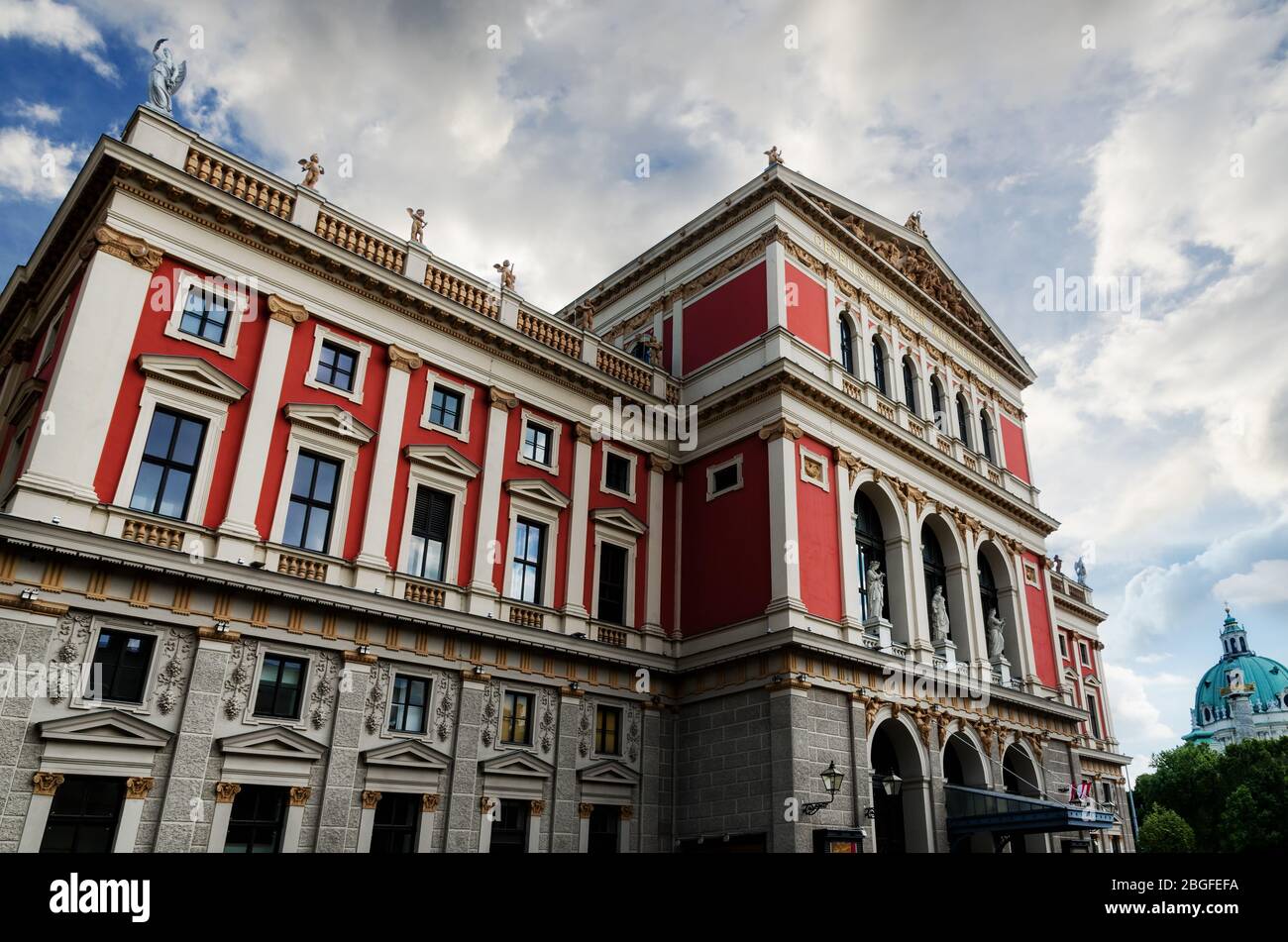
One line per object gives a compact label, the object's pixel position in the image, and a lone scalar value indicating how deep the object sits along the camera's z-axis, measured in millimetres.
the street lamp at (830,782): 21344
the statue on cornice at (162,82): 20641
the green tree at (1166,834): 58969
